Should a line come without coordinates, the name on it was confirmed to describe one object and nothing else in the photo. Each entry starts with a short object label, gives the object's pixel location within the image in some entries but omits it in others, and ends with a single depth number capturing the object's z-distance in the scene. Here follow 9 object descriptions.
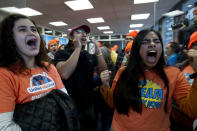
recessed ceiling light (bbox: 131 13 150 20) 5.07
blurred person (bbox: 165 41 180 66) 2.34
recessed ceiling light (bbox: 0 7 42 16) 4.20
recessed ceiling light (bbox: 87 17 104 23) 5.47
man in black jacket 1.12
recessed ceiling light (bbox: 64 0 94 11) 3.66
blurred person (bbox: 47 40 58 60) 2.92
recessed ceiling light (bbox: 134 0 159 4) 3.71
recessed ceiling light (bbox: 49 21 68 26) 5.88
